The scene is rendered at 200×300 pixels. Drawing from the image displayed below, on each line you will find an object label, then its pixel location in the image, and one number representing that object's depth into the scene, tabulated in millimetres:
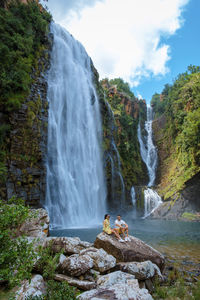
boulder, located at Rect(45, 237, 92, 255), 5605
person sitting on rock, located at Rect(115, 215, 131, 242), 7059
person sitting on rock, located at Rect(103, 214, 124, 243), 6844
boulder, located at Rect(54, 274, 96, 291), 4109
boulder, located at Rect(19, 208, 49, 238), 6652
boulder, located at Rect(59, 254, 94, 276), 4473
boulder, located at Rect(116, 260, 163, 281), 4973
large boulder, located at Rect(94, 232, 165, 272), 6064
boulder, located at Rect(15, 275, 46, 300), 3479
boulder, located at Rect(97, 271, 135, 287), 4145
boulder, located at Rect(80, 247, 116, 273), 4941
